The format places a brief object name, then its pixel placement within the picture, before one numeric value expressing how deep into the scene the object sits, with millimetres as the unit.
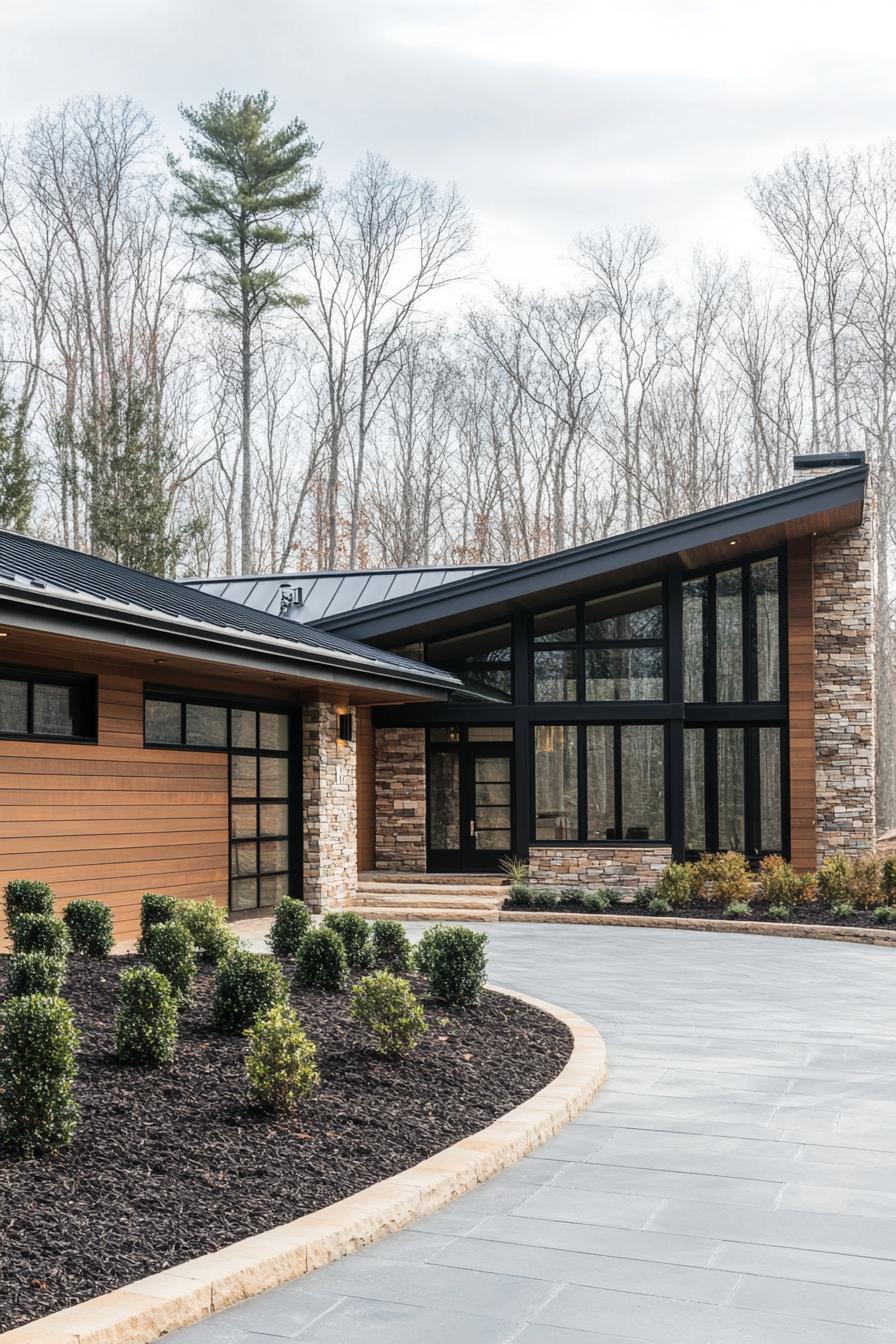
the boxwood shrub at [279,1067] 4879
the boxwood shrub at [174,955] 6668
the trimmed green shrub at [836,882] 13844
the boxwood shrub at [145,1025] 5270
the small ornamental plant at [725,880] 14211
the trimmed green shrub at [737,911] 13441
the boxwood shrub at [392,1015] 5789
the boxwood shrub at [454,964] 7203
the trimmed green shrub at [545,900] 14719
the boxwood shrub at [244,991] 6086
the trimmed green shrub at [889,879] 13602
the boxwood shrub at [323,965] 7410
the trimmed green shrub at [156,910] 8469
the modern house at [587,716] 14000
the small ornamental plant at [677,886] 14281
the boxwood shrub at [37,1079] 4273
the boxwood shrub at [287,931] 8602
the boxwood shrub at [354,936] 8180
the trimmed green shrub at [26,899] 8094
